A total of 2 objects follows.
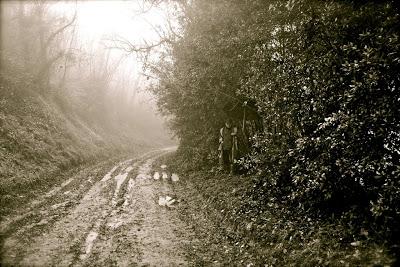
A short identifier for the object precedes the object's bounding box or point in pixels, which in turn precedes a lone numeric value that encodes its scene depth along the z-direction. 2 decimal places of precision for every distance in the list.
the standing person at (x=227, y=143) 15.13
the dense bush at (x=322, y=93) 6.05
